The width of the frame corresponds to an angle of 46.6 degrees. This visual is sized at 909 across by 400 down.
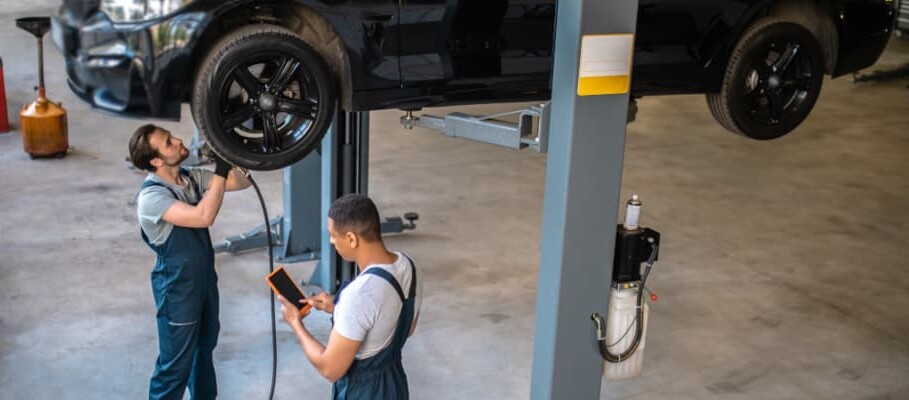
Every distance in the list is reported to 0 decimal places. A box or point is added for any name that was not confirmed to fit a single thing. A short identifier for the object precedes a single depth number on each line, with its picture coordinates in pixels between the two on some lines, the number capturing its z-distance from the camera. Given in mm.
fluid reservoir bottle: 3785
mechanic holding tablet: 3203
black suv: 3844
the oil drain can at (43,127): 8508
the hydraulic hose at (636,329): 3719
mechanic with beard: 4215
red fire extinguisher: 9195
